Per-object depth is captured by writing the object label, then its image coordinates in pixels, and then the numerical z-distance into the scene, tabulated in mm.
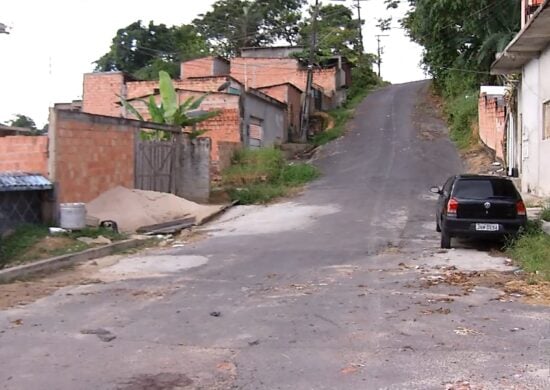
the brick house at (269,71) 49031
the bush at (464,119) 35672
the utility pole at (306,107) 39875
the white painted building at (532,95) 19553
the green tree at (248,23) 64438
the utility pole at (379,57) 83238
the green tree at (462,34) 34031
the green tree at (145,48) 59844
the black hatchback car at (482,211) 13602
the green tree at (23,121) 50212
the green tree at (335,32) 62562
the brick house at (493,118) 29031
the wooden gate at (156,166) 20391
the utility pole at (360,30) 68706
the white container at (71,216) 14875
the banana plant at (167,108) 23703
